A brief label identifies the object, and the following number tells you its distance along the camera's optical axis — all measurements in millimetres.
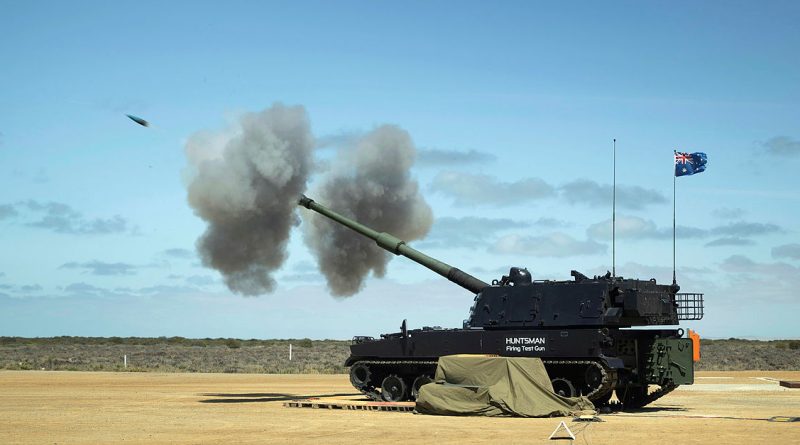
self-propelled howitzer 25234
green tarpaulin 23594
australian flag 30750
